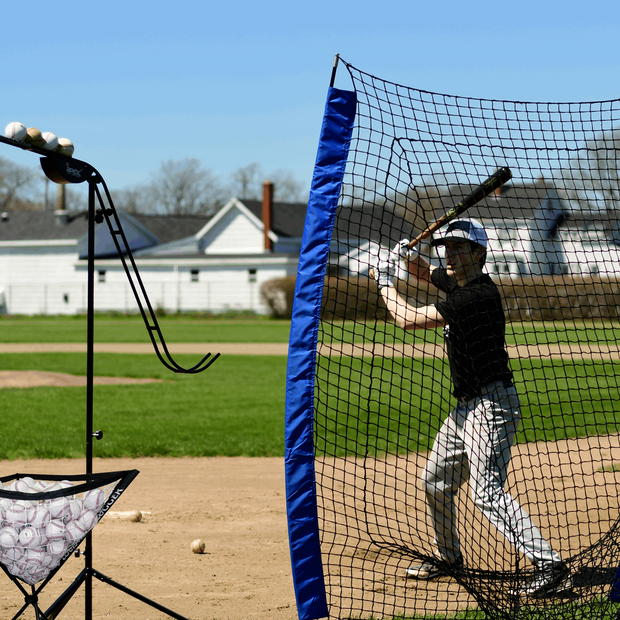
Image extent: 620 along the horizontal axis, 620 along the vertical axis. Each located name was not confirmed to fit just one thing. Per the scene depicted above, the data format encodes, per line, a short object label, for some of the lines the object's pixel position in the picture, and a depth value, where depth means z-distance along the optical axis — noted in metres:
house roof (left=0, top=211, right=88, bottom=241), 108.86
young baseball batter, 9.16
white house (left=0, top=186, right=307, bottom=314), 98.44
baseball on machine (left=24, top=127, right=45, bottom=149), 6.90
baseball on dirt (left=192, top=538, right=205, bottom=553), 11.12
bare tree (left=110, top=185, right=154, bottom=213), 160.75
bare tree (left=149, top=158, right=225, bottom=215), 160.75
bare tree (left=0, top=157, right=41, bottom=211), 150.12
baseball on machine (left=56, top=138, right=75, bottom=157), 7.26
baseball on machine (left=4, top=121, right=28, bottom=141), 6.75
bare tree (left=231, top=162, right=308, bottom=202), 156.12
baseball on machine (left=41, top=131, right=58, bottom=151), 7.08
